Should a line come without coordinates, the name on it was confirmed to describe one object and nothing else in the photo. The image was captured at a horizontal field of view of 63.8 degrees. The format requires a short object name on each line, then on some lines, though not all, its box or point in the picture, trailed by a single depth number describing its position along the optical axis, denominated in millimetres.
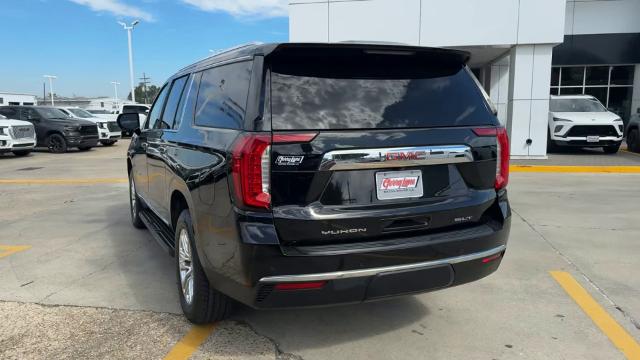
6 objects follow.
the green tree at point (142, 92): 120125
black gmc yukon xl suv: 2773
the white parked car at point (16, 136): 16438
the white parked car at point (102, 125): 21250
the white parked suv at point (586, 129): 14547
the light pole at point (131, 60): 39050
